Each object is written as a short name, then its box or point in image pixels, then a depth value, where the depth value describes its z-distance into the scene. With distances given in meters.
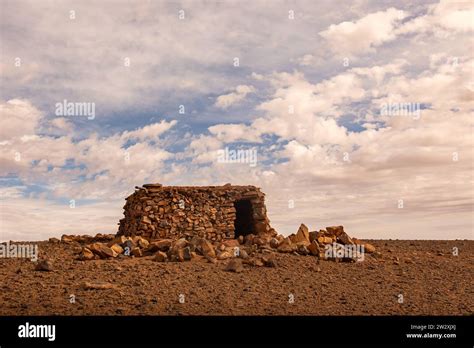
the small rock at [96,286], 12.08
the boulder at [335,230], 19.67
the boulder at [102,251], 16.03
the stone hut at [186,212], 19.39
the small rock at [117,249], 16.52
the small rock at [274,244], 17.69
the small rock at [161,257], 15.41
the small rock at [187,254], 15.51
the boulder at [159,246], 16.81
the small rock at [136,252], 16.28
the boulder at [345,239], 18.86
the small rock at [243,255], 15.78
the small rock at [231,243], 18.77
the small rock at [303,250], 17.00
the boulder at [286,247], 16.95
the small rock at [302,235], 18.70
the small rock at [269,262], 14.95
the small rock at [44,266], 14.25
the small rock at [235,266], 14.21
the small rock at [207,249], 16.06
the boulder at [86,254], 15.88
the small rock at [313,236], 19.00
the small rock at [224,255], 15.91
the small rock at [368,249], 18.62
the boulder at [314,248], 16.98
